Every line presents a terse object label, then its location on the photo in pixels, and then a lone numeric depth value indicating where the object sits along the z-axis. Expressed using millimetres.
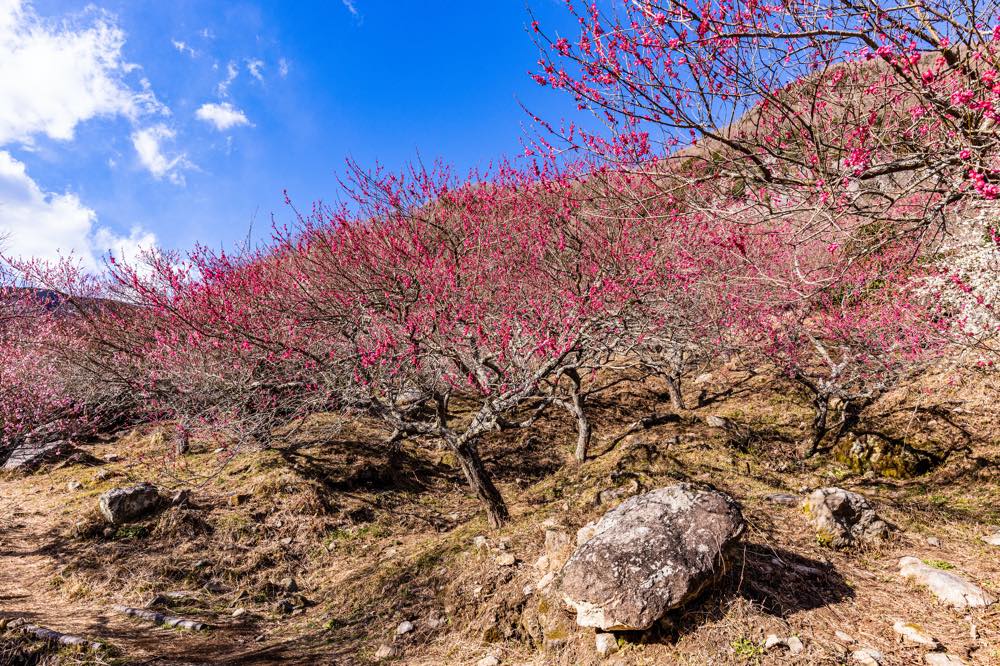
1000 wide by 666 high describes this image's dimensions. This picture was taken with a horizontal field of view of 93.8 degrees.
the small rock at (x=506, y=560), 4624
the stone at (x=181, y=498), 7401
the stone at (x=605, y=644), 3158
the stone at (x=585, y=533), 3996
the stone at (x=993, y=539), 4414
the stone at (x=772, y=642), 2969
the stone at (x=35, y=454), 10547
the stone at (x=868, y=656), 2822
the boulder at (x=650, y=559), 3148
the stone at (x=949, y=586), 3383
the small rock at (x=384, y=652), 3861
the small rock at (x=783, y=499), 5265
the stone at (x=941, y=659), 2807
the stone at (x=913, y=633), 3006
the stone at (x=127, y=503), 7035
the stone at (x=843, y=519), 4340
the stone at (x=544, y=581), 3998
